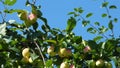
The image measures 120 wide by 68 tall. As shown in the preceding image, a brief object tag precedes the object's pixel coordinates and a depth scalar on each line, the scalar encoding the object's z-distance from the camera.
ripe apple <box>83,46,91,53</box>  2.12
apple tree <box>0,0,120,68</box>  2.10
